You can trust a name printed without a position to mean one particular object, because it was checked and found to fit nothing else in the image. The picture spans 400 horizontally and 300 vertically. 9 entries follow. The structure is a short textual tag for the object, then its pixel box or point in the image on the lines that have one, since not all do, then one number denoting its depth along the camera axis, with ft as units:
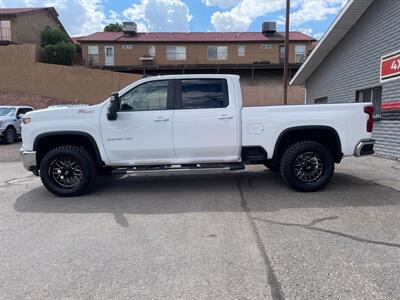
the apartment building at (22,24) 118.73
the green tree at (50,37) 120.37
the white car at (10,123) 54.85
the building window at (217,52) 123.34
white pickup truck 21.11
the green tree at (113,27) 182.33
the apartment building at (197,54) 120.57
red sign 32.07
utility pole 61.98
